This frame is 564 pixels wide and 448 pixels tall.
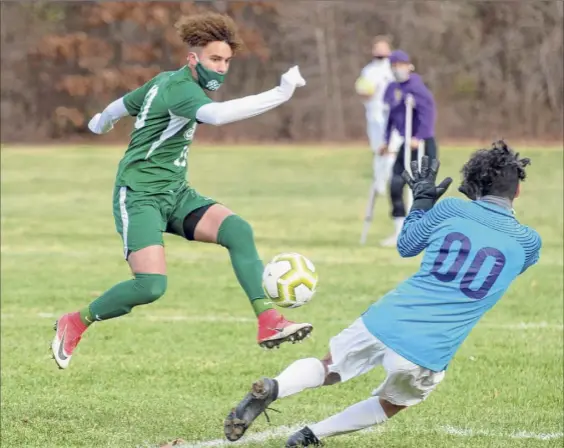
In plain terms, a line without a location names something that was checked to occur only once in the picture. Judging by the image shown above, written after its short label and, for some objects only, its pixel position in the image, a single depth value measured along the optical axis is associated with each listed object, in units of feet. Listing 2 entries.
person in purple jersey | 91.04
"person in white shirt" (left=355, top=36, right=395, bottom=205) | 103.60
